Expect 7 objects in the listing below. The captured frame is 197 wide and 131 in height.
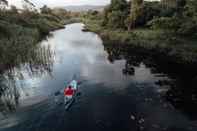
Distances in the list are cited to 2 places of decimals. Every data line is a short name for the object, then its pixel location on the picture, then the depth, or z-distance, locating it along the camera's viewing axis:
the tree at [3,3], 20.27
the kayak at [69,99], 14.17
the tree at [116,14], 43.62
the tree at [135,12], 40.62
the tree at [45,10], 83.94
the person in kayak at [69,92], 14.92
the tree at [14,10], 53.36
